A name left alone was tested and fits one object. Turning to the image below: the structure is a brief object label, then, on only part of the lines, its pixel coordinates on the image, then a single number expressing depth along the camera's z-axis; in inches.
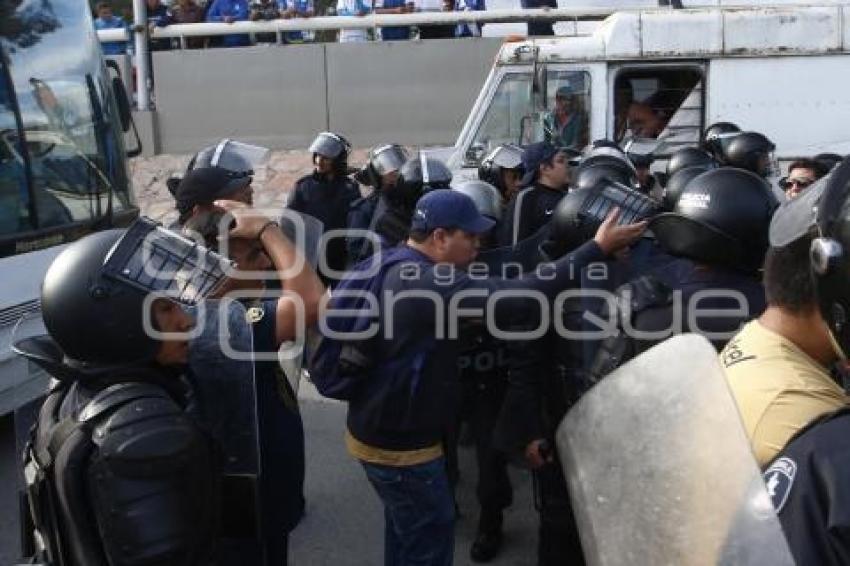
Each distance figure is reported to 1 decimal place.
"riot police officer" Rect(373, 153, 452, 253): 204.5
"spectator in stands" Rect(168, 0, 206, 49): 544.4
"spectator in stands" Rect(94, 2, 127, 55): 556.4
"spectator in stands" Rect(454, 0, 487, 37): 485.4
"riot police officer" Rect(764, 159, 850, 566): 47.6
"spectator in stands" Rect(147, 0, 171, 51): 537.3
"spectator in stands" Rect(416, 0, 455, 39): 504.4
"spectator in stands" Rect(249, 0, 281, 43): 524.7
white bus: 211.6
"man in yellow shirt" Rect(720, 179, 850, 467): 62.1
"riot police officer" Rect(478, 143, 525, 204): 245.0
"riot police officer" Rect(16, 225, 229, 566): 70.4
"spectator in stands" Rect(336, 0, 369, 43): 510.9
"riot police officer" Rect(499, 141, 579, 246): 202.2
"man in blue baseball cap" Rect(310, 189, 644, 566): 121.0
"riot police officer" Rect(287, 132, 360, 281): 277.0
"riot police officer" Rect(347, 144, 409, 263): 227.9
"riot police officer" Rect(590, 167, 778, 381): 107.4
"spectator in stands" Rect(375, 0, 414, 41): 505.4
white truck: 322.0
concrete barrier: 495.8
